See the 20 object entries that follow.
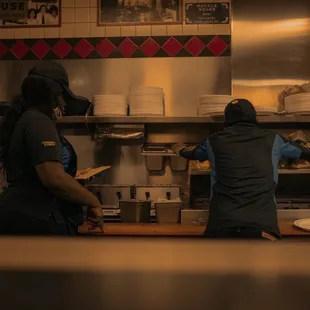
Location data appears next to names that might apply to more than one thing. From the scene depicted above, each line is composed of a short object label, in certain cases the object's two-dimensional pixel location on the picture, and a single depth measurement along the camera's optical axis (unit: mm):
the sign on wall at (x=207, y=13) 4023
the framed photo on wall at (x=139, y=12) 4059
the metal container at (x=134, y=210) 3359
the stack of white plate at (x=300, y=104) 3430
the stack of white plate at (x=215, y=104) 3445
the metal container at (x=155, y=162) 3908
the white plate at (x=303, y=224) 3031
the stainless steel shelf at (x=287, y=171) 3441
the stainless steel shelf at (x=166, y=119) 3484
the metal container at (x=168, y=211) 3371
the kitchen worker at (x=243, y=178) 2506
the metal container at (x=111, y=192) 3605
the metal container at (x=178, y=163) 3898
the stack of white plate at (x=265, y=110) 3473
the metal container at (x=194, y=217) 3324
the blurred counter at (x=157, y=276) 392
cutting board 3095
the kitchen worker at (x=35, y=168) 1948
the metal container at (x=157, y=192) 3580
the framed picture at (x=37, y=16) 4133
